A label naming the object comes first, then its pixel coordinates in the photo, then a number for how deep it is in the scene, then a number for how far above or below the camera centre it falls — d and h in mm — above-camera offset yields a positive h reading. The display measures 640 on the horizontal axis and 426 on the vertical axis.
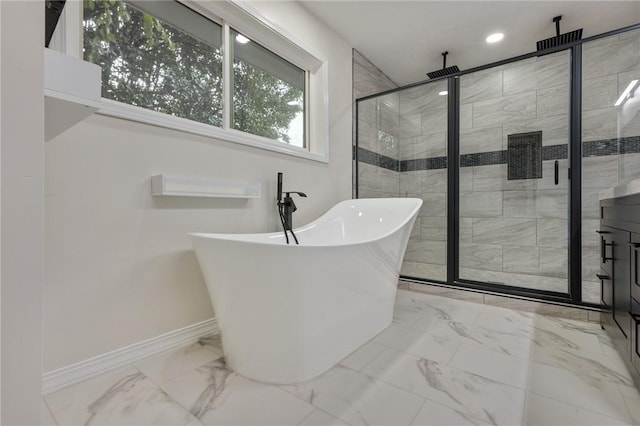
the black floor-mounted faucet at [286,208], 1879 +21
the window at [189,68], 1408 +849
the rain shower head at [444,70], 3129 +1528
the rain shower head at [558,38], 2468 +1527
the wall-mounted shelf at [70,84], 556 +254
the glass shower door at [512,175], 2453 +336
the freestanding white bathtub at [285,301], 1114 -374
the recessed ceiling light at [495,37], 2695 +1634
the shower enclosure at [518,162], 2152 +443
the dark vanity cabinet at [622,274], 1112 -280
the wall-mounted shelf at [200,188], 1393 +125
